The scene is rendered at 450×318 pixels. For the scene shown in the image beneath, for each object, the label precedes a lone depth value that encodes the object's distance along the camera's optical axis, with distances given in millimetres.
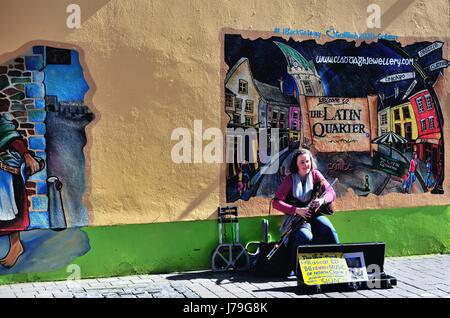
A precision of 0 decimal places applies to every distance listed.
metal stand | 6945
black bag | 6727
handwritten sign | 6074
